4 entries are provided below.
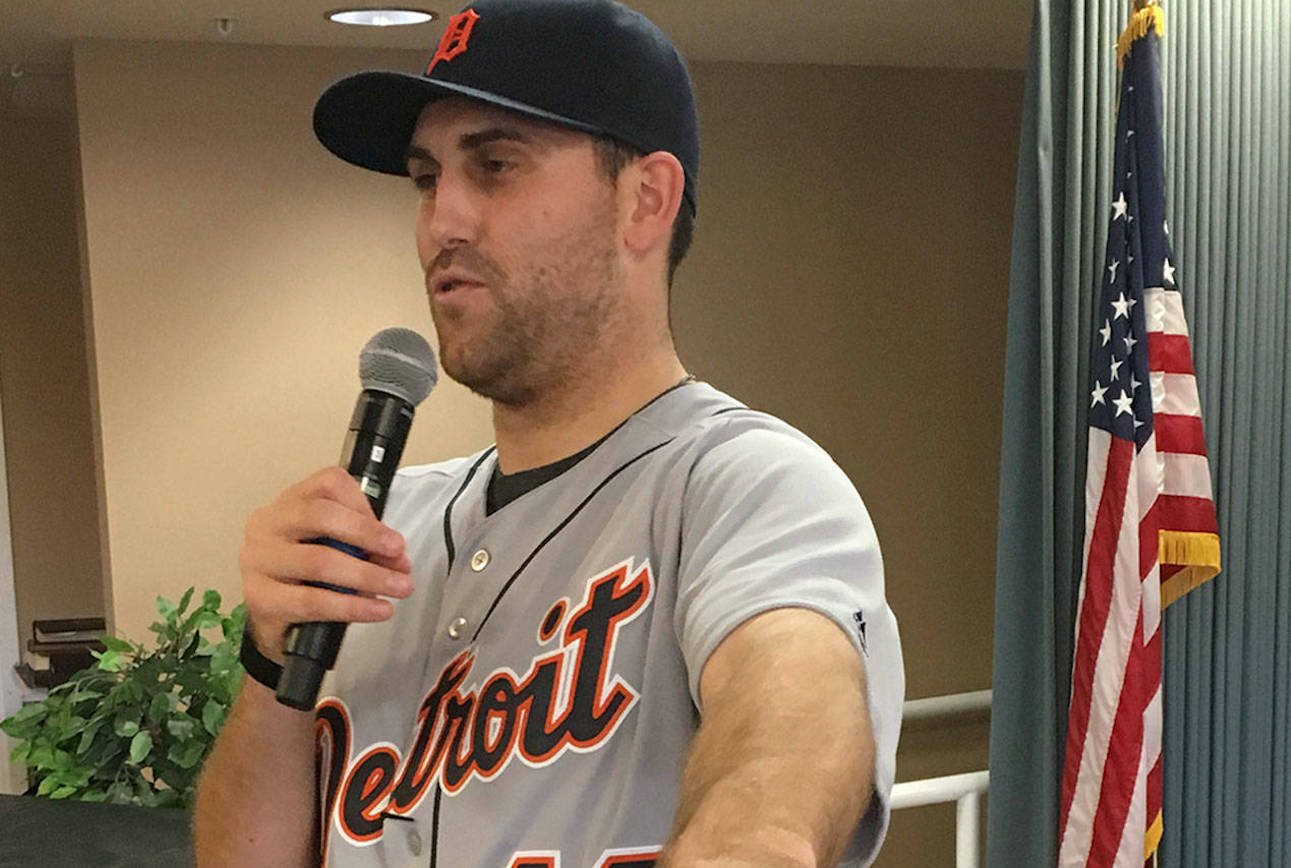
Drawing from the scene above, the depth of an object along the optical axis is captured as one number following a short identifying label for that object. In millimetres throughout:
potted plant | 3045
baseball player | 811
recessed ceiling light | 3465
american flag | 2582
